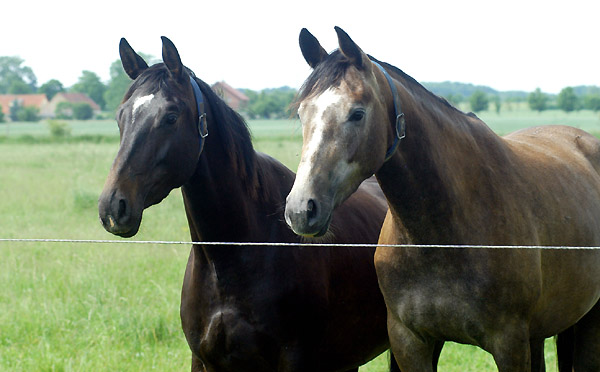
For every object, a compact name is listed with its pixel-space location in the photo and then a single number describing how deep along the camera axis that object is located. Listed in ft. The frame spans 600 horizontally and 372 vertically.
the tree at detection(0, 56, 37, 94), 380.37
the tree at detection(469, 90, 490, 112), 252.21
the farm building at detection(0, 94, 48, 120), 296.67
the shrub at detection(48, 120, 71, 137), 137.39
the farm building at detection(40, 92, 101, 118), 303.68
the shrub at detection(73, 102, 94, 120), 263.29
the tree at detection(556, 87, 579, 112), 261.24
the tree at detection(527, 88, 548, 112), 280.10
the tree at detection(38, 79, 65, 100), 326.24
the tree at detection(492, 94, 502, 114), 277.07
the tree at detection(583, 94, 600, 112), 256.11
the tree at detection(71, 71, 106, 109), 304.71
